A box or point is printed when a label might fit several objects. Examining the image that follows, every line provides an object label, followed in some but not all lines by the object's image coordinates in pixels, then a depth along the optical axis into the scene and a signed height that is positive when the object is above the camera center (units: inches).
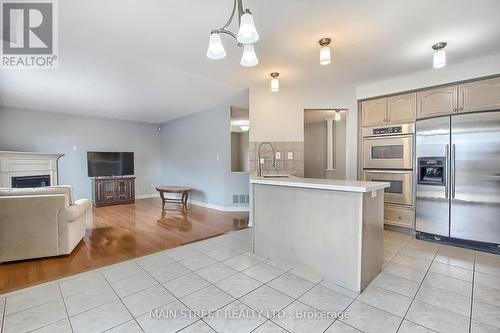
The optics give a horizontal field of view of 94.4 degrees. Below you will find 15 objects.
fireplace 201.3 -15.3
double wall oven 138.6 -1.0
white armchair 103.1 -27.4
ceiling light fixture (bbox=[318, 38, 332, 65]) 94.6 +45.4
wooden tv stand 240.4 -28.4
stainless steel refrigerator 110.8 -6.9
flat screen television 249.3 +1.1
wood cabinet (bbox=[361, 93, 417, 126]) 139.1 +34.0
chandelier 61.1 +35.5
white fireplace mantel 193.8 -0.7
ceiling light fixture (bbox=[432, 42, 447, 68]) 98.4 +45.6
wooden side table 222.2 -25.9
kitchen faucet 149.5 +3.2
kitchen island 78.0 -24.1
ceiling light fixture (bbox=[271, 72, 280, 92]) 133.9 +47.2
